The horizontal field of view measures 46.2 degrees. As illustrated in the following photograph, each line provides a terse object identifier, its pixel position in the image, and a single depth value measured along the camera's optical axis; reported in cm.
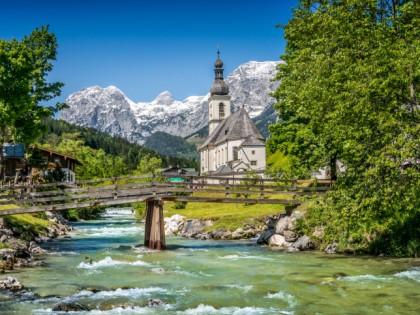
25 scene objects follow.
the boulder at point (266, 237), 3553
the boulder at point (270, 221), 4166
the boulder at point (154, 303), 1603
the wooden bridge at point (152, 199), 3123
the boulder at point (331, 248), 2900
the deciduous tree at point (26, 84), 3856
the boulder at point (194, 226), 4475
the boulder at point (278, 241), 3349
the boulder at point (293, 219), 3398
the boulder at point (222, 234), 4109
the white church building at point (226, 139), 10106
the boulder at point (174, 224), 4832
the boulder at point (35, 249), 2970
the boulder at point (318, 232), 3119
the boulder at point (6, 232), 3098
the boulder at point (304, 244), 3102
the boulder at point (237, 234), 4078
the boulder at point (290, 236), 3344
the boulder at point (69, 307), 1522
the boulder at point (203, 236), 4222
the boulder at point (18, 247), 2614
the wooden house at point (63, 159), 8919
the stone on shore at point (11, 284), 1792
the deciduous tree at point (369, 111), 1842
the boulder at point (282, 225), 3460
